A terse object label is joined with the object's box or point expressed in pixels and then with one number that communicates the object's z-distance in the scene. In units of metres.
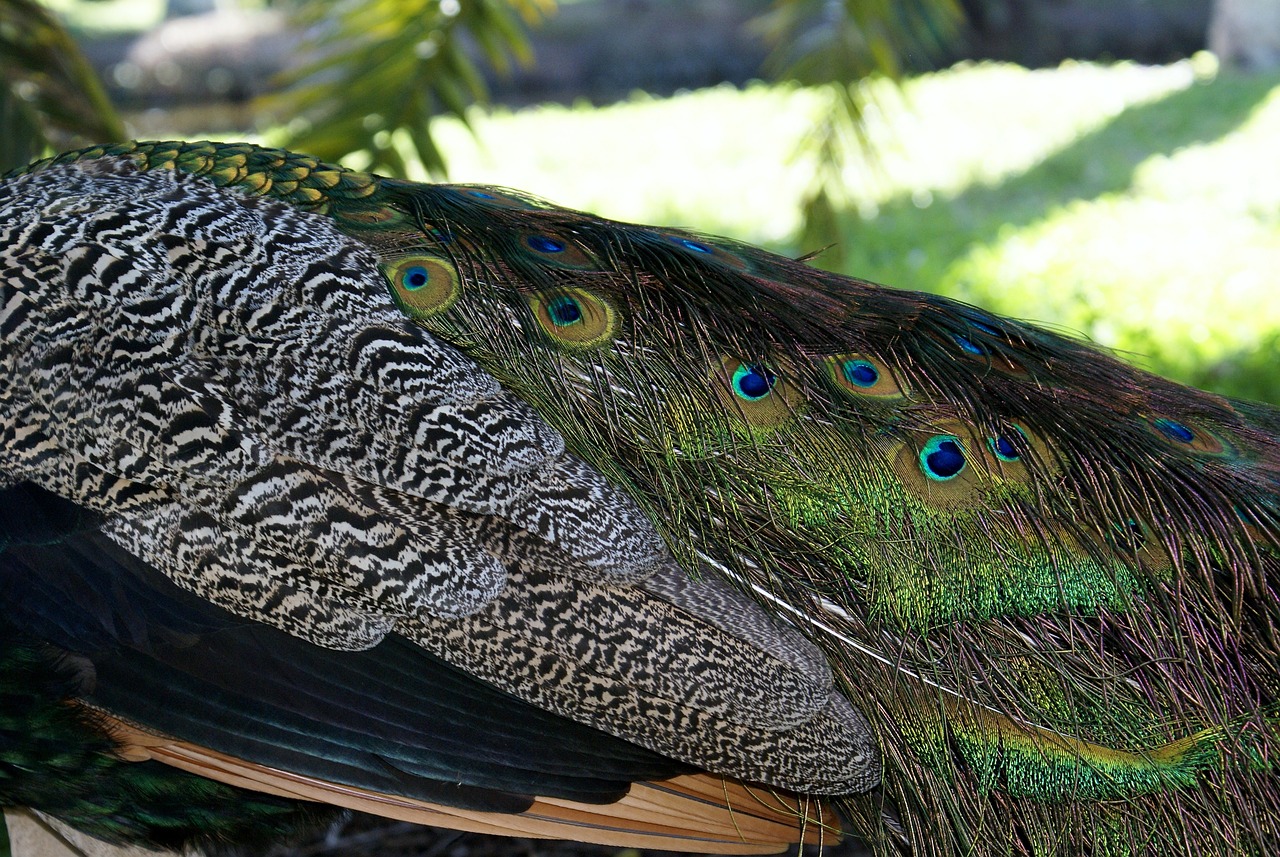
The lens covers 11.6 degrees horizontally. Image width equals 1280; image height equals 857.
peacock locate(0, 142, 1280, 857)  2.56
